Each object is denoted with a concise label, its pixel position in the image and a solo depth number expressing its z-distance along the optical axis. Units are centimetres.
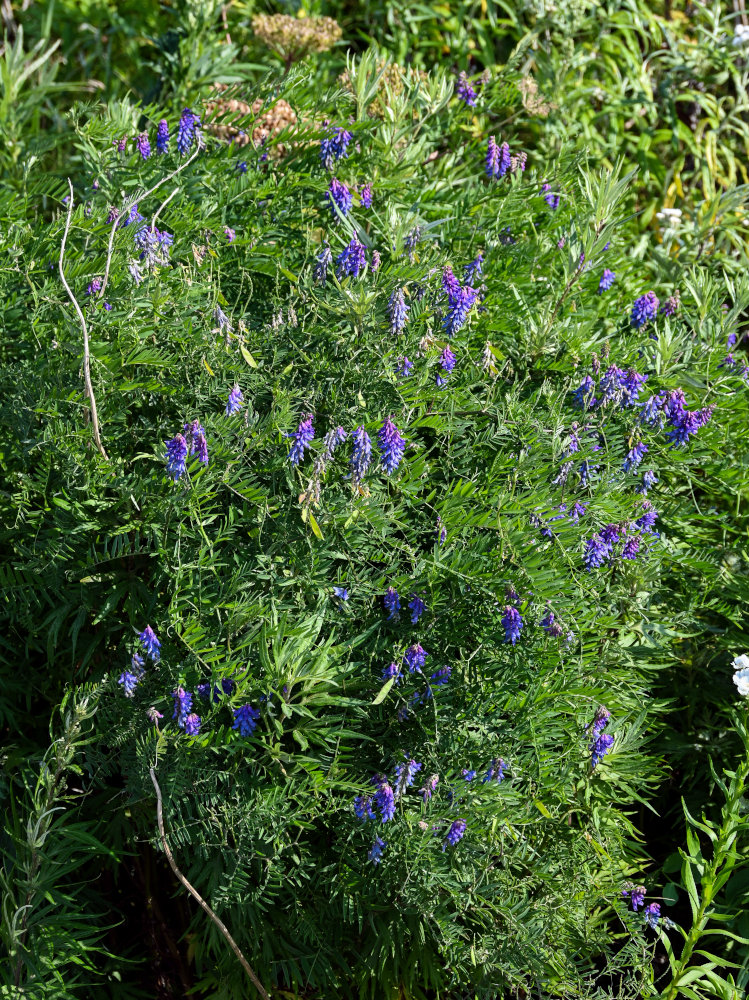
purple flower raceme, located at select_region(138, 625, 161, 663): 213
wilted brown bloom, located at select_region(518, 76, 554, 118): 349
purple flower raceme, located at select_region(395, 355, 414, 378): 240
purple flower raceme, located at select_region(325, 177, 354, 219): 257
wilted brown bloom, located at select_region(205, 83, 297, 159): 312
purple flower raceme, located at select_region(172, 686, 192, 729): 211
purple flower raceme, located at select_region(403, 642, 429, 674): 217
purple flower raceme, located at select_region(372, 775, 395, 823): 211
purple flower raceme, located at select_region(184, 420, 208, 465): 211
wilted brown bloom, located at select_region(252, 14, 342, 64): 411
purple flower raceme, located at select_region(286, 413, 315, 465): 218
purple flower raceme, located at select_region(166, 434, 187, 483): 209
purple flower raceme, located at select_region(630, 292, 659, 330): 291
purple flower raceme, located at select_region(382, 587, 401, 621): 228
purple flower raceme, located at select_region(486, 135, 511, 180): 298
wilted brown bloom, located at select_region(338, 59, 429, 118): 328
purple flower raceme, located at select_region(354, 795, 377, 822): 216
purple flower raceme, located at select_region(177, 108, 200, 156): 288
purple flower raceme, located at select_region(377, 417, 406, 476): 218
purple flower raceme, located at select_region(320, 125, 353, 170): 277
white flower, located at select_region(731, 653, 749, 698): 278
